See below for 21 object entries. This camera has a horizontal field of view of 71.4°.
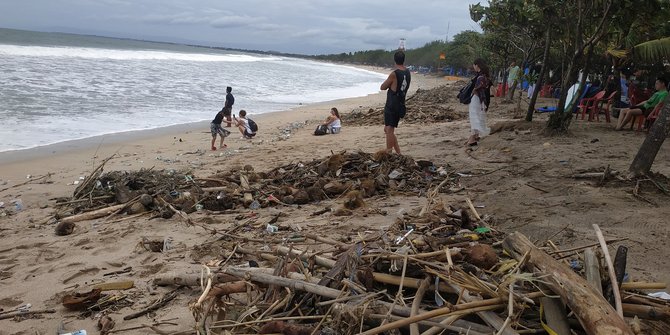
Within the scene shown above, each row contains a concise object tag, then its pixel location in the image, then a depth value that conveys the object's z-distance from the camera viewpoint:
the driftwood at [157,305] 3.04
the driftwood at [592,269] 2.20
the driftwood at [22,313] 3.13
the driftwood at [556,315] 1.97
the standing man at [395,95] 7.06
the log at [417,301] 2.04
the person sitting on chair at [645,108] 8.58
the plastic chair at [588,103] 10.89
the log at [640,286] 2.29
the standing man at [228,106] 11.20
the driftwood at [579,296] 1.84
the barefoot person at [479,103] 7.78
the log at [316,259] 2.74
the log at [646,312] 2.10
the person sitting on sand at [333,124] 12.10
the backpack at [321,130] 11.95
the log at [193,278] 2.66
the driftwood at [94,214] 5.20
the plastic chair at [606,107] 10.33
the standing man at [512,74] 16.55
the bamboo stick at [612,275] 2.04
